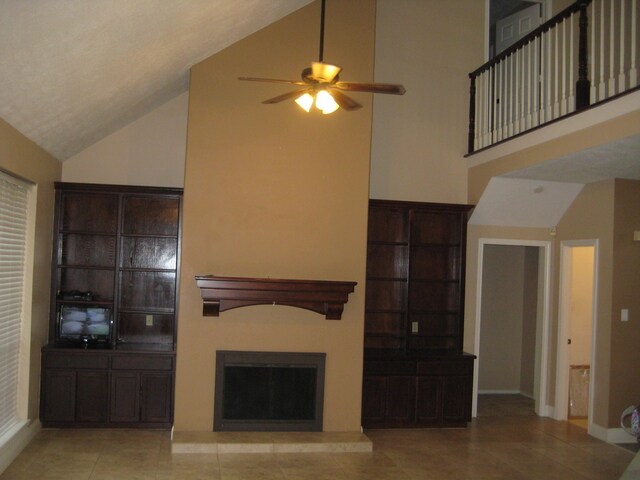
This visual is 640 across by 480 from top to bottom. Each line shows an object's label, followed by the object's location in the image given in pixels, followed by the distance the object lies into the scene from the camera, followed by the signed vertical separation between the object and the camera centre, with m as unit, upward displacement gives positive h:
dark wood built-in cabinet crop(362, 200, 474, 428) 6.68 -0.55
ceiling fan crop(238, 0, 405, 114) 4.11 +1.26
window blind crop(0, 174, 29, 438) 4.97 -0.27
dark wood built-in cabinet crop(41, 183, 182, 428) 6.08 -0.54
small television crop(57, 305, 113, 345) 6.33 -0.73
